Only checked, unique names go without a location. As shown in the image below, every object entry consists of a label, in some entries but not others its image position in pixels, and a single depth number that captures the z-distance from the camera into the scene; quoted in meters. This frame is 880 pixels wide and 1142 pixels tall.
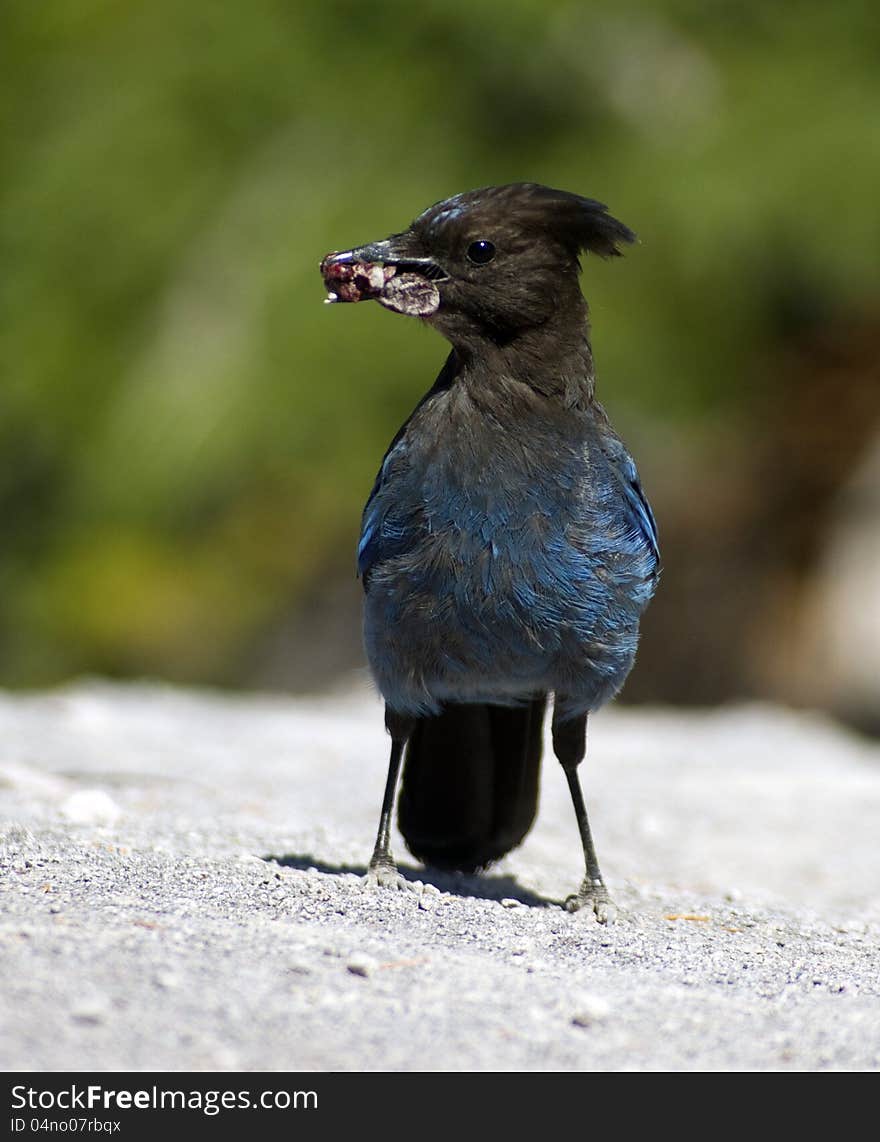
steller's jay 8.09
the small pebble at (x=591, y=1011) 5.84
